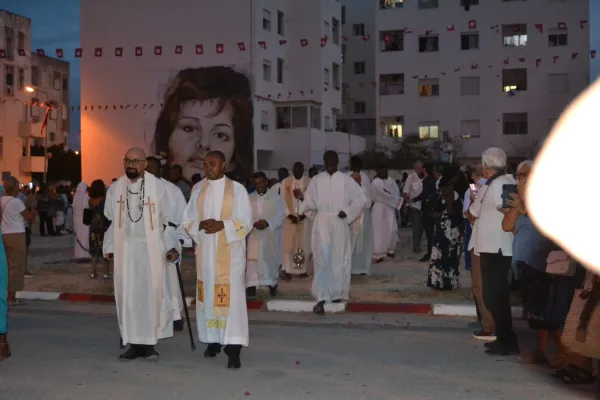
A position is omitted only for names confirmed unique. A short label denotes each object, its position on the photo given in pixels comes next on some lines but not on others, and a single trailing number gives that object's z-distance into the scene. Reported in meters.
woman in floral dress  12.43
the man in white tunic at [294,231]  15.08
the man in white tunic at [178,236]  8.62
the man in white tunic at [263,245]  12.70
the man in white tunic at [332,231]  11.31
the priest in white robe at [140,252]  8.16
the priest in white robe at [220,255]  7.96
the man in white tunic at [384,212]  18.23
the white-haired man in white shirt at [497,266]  8.30
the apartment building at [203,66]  44.69
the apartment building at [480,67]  52.59
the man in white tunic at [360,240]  15.55
